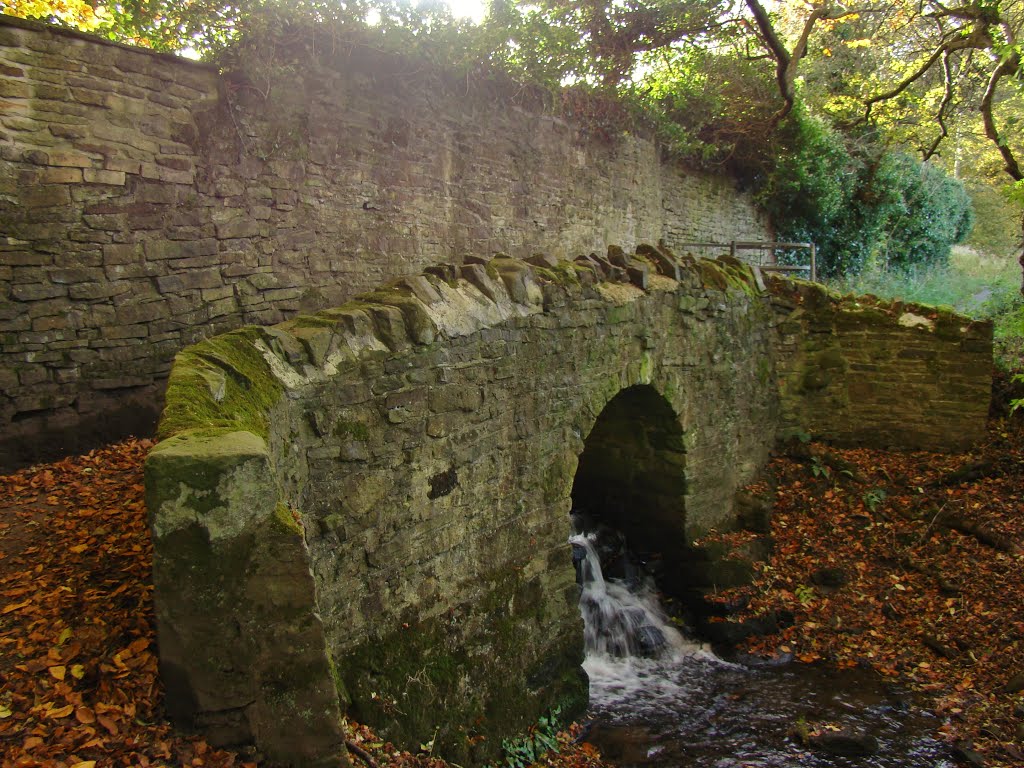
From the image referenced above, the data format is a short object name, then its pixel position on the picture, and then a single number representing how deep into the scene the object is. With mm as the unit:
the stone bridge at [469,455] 2262
